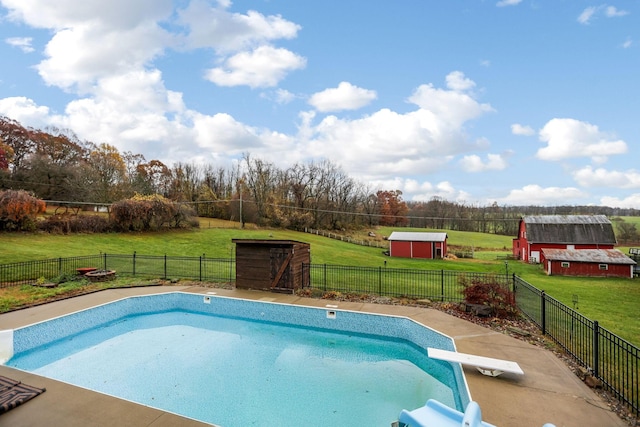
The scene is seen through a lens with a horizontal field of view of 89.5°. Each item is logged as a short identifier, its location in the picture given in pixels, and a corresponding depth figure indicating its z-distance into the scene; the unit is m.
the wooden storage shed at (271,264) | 12.77
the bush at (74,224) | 22.86
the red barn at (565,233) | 28.17
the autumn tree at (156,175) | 48.07
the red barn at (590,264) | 22.03
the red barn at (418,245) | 31.53
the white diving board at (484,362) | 5.98
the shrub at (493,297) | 9.86
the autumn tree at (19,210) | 20.45
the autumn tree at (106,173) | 34.09
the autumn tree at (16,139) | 35.12
